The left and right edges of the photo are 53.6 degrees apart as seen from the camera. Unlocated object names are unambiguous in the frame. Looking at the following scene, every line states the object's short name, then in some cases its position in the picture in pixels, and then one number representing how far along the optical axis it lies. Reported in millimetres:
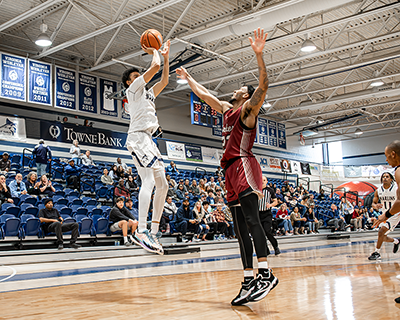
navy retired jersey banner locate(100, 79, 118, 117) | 17203
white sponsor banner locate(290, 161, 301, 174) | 28527
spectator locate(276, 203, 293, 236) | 14578
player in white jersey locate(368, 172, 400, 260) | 6305
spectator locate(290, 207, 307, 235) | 15219
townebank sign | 15641
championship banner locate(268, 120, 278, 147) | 23125
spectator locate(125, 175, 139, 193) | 13194
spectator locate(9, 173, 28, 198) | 9484
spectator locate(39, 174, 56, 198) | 10086
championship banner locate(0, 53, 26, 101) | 13932
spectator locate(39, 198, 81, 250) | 8242
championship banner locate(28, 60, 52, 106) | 14594
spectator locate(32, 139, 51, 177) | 12352
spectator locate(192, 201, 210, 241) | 11531
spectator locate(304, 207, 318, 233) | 16266
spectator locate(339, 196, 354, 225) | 19641
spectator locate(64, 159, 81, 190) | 12357
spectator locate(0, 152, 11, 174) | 11396
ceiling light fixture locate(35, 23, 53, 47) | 12703
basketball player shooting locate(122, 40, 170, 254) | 4026
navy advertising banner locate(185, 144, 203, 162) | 21039
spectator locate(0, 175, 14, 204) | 8875
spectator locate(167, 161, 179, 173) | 17609
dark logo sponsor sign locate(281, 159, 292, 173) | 27450
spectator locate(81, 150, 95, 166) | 14916
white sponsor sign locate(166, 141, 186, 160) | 20016
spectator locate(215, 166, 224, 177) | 19703
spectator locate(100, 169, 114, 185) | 13062
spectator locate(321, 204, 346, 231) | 17959
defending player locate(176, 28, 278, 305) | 3137
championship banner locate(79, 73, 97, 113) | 16328
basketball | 4082
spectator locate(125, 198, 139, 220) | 9995
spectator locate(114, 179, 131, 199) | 11398
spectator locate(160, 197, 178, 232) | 11380
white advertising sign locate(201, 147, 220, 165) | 21959
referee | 7891
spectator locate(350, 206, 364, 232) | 19328
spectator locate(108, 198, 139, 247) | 9172
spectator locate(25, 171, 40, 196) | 9992
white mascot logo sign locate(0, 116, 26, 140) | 14289
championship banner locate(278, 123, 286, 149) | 23750
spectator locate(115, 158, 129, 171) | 15538
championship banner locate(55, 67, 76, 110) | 15586
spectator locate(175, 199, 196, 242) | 11164
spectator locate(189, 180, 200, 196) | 15219
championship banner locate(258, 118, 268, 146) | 22391
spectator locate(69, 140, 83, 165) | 14646
